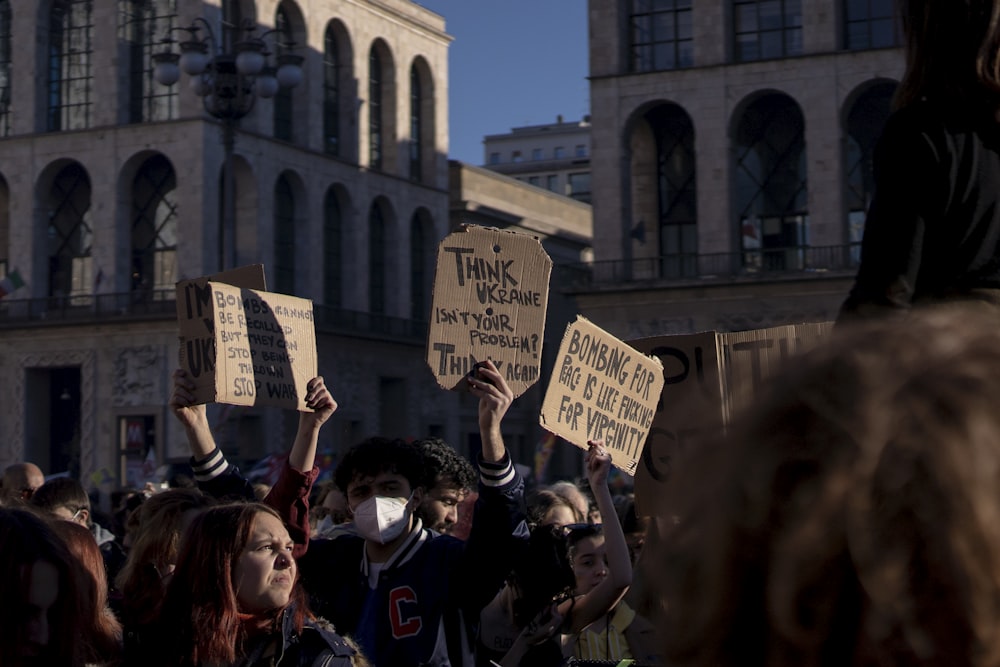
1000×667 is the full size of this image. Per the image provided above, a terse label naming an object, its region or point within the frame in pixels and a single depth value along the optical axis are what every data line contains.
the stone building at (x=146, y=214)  41.62
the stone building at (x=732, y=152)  36.00
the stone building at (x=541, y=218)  53.91
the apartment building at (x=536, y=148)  99.56
